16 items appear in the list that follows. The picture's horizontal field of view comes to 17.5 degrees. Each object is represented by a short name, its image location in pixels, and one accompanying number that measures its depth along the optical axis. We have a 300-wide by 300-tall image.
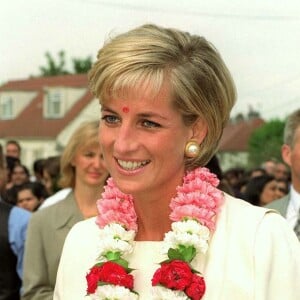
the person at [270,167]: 14.84
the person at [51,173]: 11.59
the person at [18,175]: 12.92
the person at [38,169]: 13.38
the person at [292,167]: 5.88
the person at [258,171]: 14.82
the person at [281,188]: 10.23
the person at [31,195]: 10.08
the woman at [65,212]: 5.63
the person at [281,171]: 12.52
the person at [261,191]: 10.32
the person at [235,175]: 15.03
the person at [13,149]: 14.95
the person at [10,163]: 13.07
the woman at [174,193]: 3.18
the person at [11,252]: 6.31
